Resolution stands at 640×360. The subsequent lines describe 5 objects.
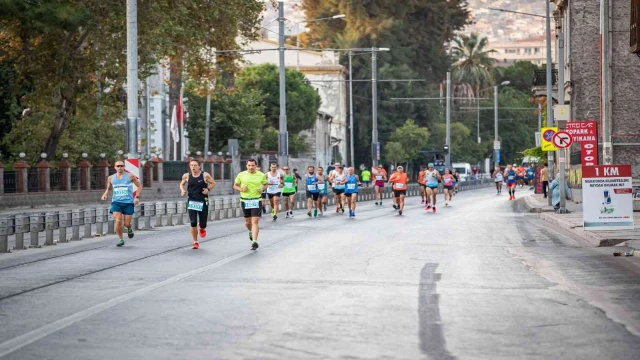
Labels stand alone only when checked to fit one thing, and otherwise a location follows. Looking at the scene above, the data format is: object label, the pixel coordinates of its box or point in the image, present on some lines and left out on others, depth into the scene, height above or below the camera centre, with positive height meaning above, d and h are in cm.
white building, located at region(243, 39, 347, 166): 10025 +644
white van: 10416 -42
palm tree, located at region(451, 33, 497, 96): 12719 +1053
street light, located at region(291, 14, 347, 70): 10088 +886
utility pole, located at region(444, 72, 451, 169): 8538 +206
